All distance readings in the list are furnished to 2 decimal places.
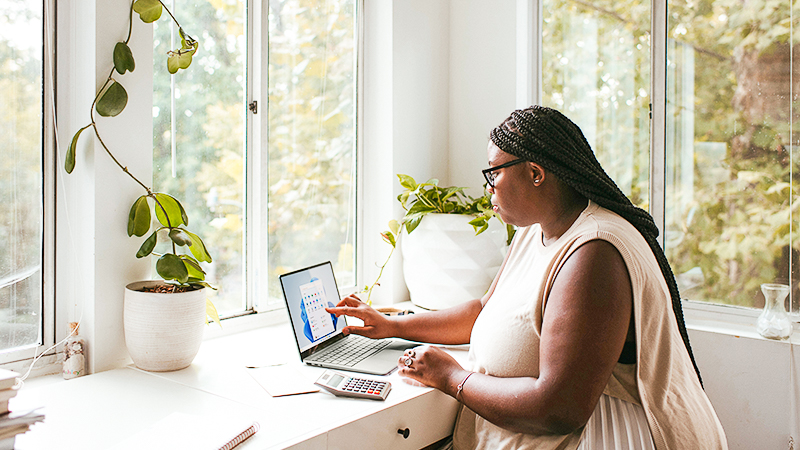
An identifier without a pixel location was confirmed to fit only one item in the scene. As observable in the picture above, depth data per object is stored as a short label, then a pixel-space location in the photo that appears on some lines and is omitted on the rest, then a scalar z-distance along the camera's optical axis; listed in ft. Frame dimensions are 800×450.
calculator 4.00
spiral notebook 3.19
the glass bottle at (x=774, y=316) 5.19
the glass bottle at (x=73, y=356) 4.37
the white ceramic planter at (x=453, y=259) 6.39
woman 3.35
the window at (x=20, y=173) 4.25
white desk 3.38
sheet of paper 4.14
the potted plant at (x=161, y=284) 4.36
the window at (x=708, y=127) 5.46
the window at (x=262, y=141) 5.36
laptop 4.66
